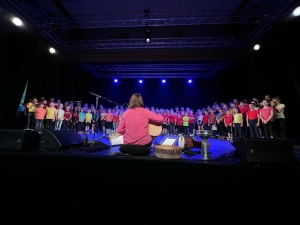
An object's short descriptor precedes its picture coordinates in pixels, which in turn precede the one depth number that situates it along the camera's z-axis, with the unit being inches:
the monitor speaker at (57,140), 103.1
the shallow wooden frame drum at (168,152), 77.6
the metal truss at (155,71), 474.2
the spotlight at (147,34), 284.8
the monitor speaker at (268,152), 64.0
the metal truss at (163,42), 329.7
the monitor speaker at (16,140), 87.0
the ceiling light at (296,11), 217.8
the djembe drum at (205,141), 91.0
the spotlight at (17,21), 251.8
